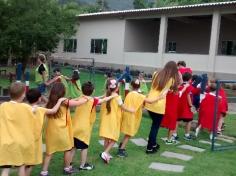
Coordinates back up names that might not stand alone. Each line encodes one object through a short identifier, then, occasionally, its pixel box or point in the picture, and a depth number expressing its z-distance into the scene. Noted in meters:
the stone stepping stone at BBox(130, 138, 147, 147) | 5.05
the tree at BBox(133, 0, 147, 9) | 37.47
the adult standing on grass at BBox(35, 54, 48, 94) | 7.09
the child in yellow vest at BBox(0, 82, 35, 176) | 2.96
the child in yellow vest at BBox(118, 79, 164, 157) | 4.25
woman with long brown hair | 4.48
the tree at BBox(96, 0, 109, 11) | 36.53
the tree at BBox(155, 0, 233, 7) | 23.62
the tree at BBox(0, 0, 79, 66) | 14.18
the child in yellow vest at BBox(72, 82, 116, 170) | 3.70
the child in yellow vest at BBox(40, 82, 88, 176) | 3.44
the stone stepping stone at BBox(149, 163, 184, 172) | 4.03
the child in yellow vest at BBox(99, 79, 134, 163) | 4.01
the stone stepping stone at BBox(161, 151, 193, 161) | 4.52
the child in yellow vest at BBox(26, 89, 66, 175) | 3.14
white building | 15.18
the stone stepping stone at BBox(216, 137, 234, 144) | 5.63
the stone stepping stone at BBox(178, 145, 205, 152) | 4.93
